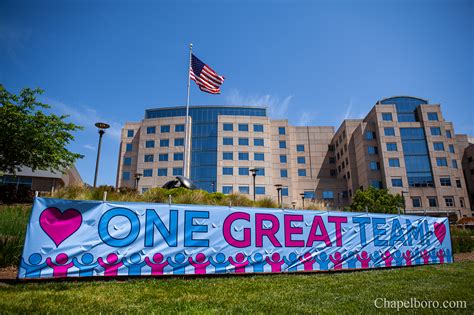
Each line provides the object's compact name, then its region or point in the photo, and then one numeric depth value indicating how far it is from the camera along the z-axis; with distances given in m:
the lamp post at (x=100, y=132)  15.36
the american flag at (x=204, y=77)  23.50
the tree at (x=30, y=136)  19.47
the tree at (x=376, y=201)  35.66
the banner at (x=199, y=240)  6.22
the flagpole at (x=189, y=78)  24.37
